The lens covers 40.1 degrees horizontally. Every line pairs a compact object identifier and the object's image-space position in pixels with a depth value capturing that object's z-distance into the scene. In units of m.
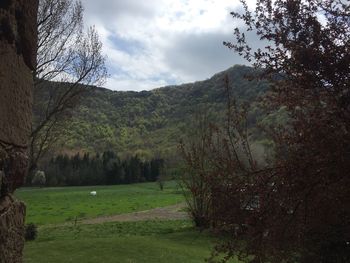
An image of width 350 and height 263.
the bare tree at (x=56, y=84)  17.39
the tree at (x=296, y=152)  4.20
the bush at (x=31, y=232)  21.19
